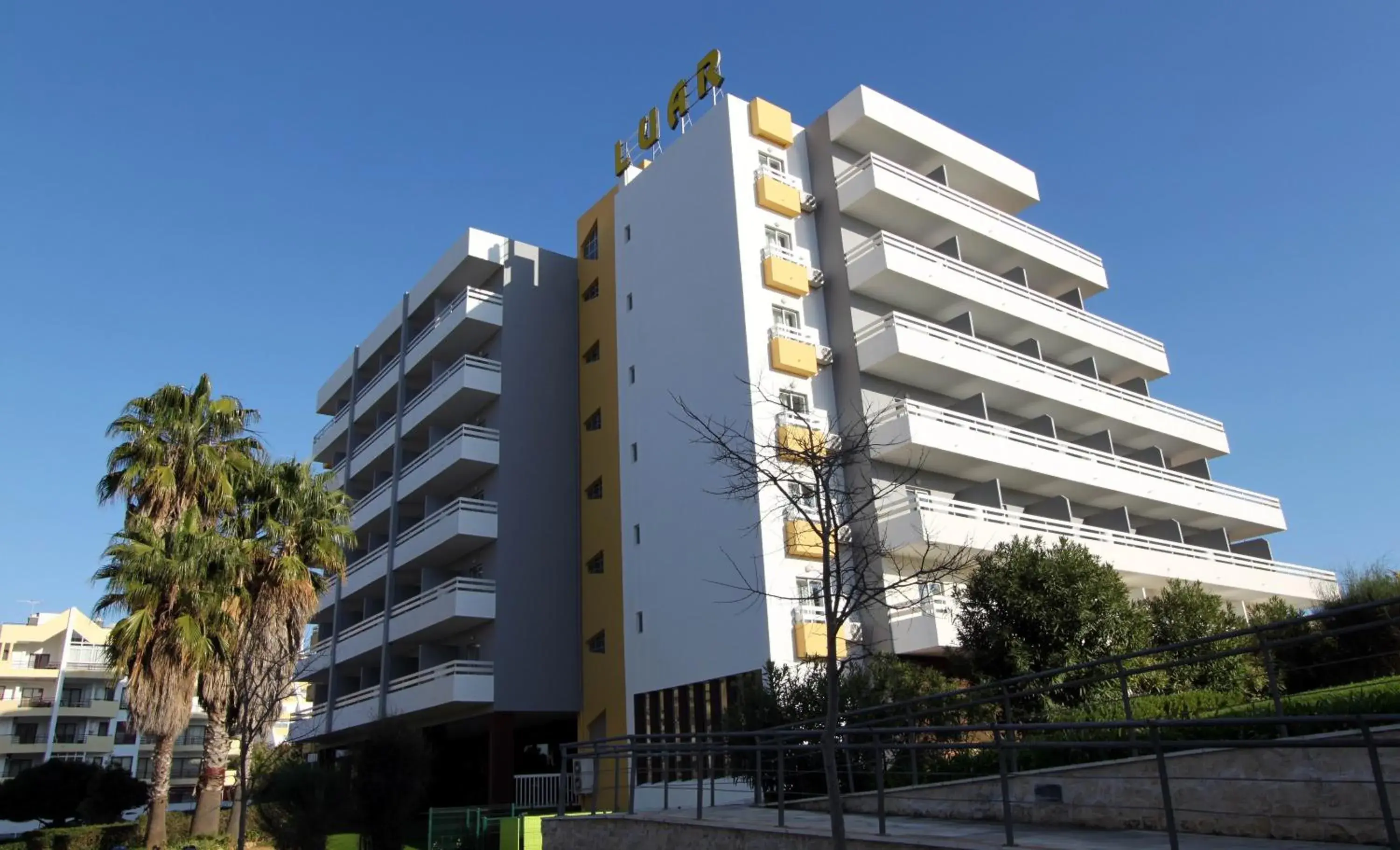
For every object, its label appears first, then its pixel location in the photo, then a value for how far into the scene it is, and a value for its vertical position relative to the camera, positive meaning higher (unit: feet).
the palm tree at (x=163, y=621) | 83.41 +13.09
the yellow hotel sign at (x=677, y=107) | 116.47 +73.79
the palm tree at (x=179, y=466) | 92.02 +28.29
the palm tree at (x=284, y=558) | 92.63 +20.15
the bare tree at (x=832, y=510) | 35.58 +13.23
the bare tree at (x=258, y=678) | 89.40 +8.73
